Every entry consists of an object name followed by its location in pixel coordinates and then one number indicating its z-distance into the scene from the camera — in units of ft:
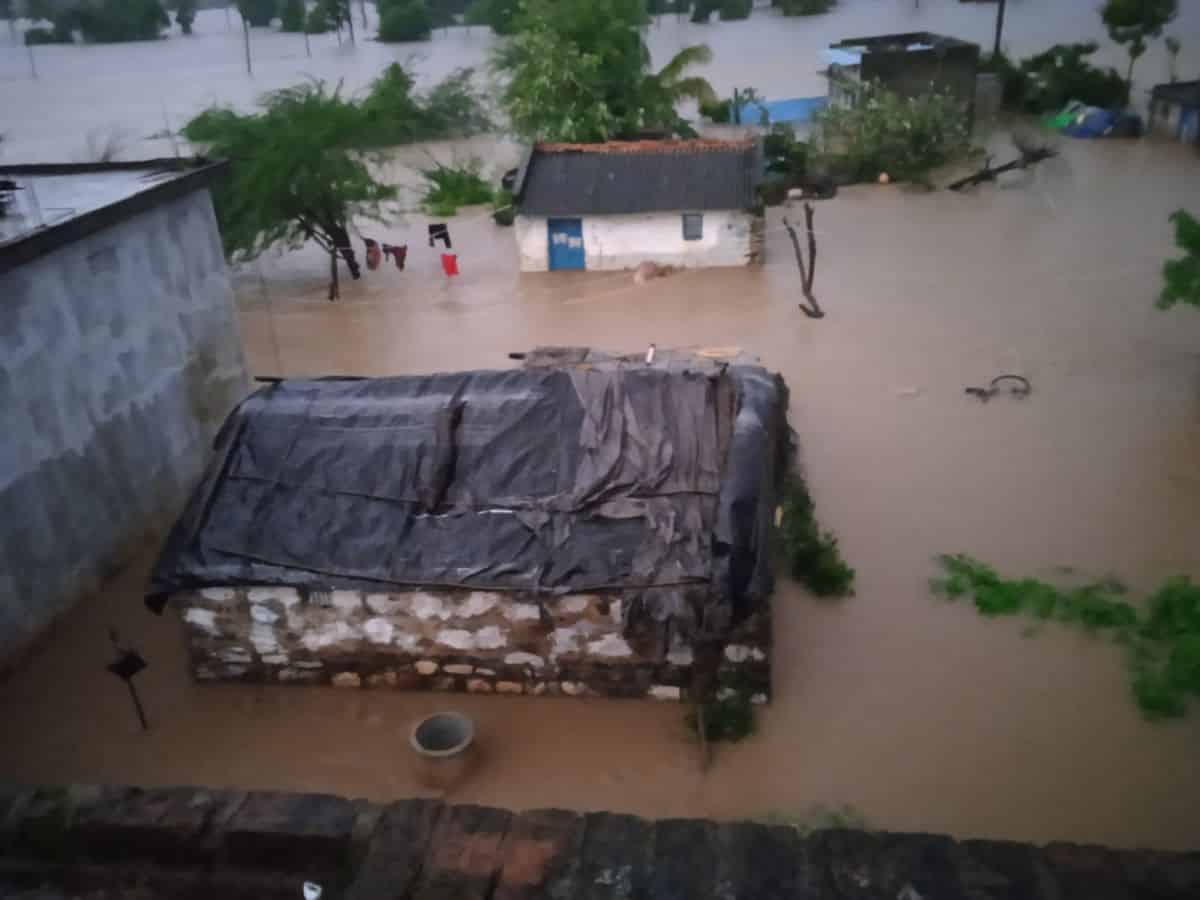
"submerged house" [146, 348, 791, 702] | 24.39
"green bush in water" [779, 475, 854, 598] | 29.55
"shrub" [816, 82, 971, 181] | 81.05
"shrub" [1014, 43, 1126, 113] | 100.63
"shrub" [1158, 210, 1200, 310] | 38.14
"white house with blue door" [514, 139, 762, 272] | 62.59
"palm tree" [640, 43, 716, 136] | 80.59
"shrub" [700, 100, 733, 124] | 103.82
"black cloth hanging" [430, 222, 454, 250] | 64.90
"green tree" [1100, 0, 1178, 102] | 101.30
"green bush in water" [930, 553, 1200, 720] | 24.97
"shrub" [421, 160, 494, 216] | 81.92
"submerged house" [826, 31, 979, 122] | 92.84
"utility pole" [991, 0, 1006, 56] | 107.04
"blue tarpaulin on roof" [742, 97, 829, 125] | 102.63
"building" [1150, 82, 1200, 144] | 86.17
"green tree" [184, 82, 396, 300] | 60.29
